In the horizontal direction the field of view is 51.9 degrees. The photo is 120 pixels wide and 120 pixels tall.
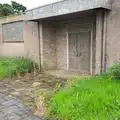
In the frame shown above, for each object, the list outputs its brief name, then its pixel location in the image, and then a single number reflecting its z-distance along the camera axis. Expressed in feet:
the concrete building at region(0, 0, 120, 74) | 13.10
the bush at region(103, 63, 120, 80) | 10.89
